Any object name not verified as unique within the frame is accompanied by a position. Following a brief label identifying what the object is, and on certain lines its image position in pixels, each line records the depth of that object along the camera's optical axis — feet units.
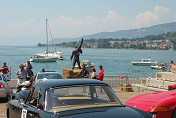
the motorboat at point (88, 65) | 261.71
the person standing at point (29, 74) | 58.90
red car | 24.17
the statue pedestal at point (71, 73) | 73.51
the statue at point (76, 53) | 83.10
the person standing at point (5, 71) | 74.56
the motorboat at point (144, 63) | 370.12
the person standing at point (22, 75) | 60.54
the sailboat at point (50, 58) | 385.74
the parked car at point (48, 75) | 51.01
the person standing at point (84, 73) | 60.91
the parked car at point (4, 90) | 46.88
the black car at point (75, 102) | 16.53
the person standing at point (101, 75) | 60.18
